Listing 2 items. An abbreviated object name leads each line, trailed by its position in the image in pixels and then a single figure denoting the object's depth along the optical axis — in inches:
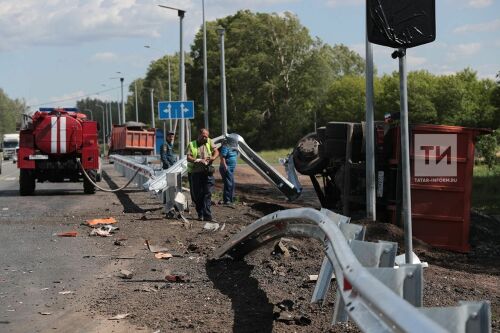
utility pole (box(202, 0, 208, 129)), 1405.9
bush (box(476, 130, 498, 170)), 1596.9
